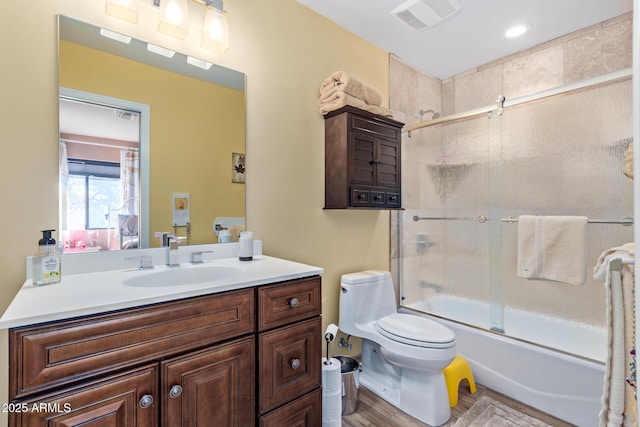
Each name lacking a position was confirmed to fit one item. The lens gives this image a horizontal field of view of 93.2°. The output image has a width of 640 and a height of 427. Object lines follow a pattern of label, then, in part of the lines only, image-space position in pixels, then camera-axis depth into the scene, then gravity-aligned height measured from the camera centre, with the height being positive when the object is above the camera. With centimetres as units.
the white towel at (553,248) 176 -20
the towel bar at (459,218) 229 -2
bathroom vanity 72 -39
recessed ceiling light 209 +130
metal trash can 174 -100
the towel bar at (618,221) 175 -4
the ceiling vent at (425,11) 184 +129
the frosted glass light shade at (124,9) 125 +87
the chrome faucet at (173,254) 137 -17
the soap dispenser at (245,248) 152 -16
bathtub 162 -90
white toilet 162 -74
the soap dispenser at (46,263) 101 -15
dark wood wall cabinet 191 +37
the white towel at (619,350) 94 -44
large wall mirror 122 +33
